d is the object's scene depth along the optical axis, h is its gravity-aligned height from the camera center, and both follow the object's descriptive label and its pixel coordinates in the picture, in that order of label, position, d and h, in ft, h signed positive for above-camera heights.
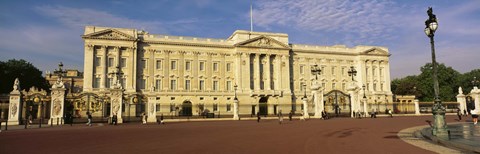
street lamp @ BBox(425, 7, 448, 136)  44.24 -0.53
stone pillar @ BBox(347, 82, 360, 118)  120.30 +0.09
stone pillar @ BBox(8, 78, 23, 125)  85.20 -1.88
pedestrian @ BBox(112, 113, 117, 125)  87.35 -5.21
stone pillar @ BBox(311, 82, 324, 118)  115.65 -0.15
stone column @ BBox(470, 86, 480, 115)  126.72 -0.02
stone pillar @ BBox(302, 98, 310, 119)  116.77 -4.80
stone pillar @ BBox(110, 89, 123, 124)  94.43 -0.66
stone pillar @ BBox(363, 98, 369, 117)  126.50 -3.91
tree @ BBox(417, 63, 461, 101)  269.85 +13.04
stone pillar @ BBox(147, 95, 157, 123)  100.78 -3.02
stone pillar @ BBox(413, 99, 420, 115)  144.90 -5.14
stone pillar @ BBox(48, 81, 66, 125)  87.81 -0.71
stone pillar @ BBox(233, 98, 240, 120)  120.78 -4.36
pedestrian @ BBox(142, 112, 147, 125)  95.27 -5.79
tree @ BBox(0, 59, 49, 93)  186.29 +16.37
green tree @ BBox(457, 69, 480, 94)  276.00 +13.04
